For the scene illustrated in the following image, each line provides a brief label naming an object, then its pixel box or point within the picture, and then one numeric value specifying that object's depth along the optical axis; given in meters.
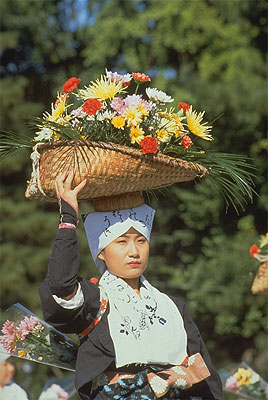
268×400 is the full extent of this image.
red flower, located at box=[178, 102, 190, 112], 6.71
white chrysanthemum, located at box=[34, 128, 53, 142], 6.29
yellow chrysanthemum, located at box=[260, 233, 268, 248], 10.07
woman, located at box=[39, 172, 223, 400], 5.89
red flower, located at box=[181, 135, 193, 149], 6.49
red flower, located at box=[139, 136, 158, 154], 6.04
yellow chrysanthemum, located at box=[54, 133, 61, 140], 6.27
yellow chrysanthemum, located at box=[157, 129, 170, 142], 6.36
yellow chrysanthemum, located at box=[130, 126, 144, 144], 6.17
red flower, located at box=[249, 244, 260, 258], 9.91
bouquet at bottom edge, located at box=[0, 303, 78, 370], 6.55
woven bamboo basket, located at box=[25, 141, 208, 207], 5.93
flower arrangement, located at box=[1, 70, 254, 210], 6.18
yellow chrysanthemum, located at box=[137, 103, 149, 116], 6.27
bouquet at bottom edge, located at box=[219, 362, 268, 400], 8.40
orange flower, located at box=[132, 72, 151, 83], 6.60
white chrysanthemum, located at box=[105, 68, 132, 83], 6.47
